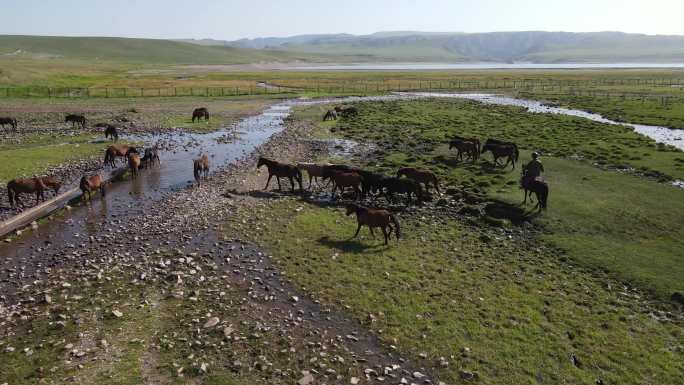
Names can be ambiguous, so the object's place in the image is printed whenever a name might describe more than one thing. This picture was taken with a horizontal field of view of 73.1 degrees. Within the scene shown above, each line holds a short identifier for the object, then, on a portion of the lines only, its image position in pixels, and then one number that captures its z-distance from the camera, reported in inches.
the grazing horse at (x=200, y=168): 928.3
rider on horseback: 844.4
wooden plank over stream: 659.3
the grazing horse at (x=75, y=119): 1561.3
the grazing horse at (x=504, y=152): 1095.8
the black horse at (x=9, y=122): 1466.5
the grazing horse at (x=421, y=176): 866.8
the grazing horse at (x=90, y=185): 792.3
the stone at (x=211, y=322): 428.2
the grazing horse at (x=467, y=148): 1135.6
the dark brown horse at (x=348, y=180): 812.0
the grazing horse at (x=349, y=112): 1994.0
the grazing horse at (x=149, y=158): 1051.9
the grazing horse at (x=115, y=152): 1055.0
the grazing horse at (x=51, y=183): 799.1
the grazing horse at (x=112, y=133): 1333.7
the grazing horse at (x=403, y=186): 805.9
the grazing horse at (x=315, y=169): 907.1
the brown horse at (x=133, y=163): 961.9
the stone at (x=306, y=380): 361.9
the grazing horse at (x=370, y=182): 823.1
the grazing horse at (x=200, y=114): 1733.8
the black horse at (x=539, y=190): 762.8
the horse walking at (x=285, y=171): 885.8
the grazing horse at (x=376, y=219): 616.7
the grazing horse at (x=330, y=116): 1864.2
